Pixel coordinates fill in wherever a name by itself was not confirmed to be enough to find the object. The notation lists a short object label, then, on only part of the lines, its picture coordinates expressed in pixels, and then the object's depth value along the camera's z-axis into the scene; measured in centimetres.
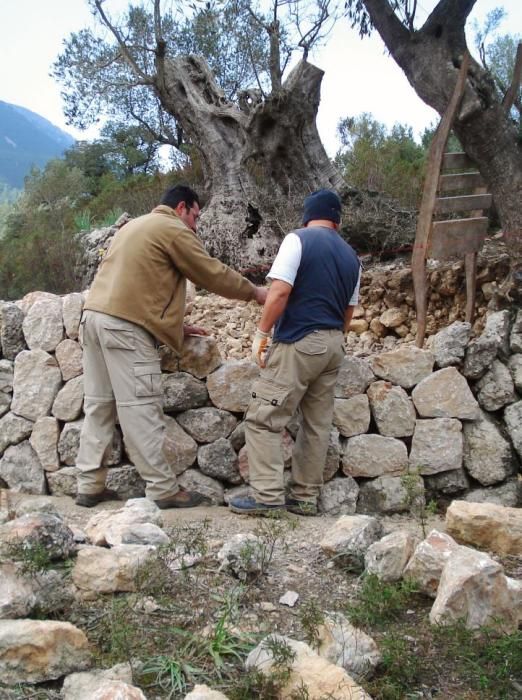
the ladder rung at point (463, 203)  556
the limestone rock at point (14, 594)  270
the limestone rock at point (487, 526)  359
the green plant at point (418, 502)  432
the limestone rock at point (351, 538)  341
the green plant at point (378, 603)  290
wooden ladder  550
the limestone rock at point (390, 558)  314
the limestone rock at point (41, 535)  303
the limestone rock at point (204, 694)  223
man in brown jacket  440
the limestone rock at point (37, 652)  244
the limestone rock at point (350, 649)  255
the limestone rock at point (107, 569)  298
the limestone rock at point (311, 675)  230
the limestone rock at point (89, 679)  239
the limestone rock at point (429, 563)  304
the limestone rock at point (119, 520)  340
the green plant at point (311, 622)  271
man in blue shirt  436
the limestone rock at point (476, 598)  277
